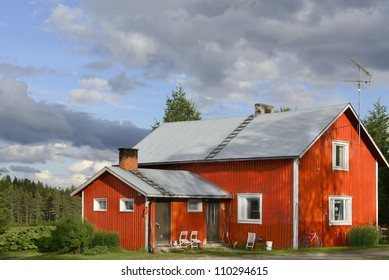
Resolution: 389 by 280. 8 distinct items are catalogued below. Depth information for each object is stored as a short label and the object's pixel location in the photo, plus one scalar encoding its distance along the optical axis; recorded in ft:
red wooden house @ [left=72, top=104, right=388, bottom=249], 114.32
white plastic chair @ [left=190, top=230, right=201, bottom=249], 115.44
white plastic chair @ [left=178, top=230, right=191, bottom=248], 114.01
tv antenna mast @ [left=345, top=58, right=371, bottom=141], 122.31
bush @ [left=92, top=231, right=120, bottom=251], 106.01
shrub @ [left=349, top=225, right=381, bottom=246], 124.67
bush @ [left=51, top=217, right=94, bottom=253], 102.42
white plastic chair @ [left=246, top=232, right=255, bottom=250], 117.46
